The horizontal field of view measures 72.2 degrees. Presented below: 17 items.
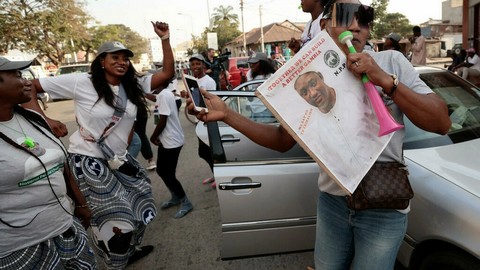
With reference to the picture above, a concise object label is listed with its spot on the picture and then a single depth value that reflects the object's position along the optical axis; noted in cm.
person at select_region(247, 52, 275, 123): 542
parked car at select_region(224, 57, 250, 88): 1255
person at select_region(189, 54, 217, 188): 475
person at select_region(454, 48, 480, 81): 754
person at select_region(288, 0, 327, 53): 274
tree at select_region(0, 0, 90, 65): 2225
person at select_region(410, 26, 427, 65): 822
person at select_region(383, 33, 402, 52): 559
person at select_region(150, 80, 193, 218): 379
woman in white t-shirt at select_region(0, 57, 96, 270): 161
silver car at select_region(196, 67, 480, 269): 162
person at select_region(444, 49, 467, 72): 1016
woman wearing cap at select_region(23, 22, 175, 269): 232
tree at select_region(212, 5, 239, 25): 6450
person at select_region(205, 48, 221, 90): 963
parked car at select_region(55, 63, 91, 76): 1908
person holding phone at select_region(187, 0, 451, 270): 119
